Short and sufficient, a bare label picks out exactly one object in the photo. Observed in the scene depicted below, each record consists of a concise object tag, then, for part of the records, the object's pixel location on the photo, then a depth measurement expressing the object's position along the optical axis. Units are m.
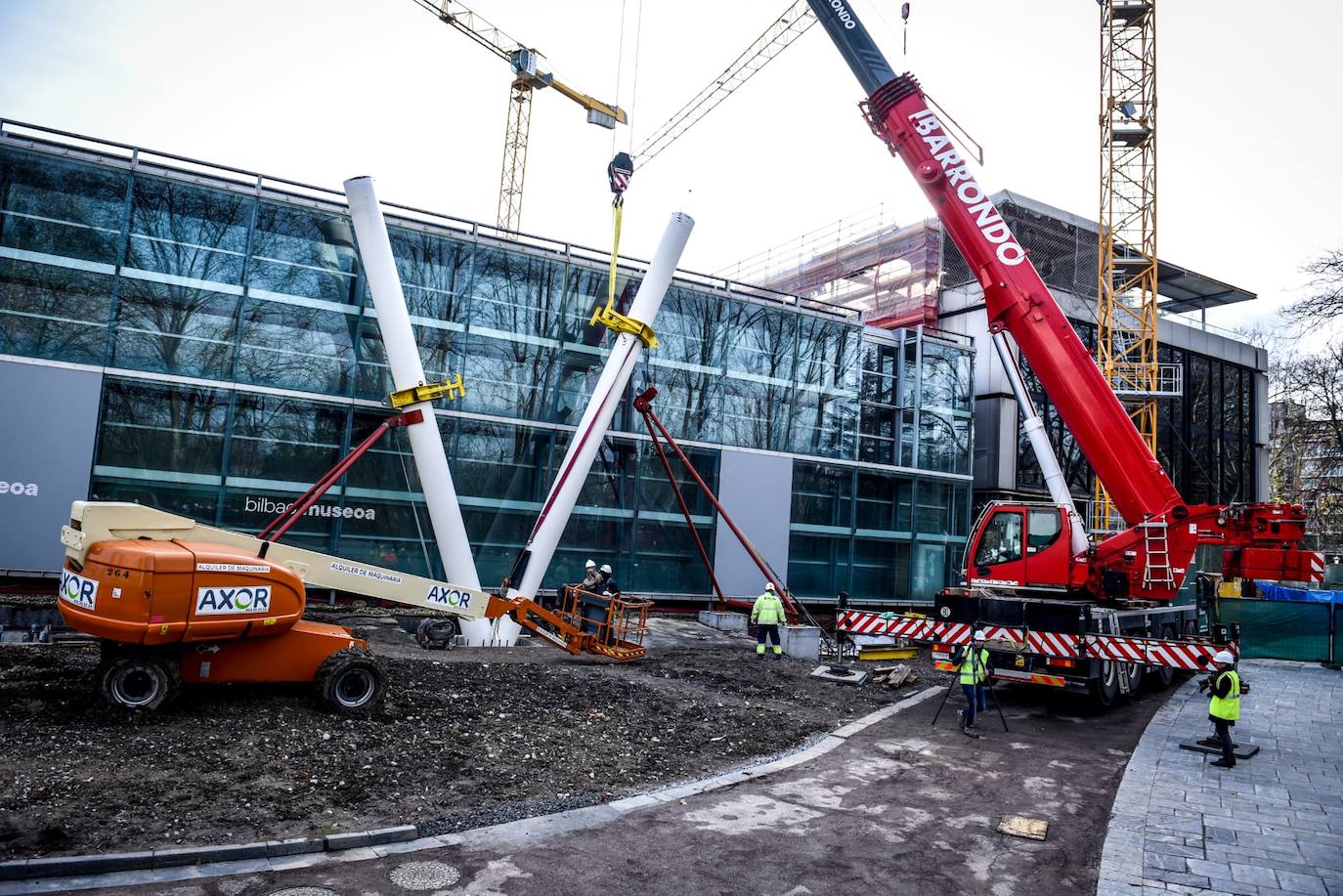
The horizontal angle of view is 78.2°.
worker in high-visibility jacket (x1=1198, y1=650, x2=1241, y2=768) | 9.51
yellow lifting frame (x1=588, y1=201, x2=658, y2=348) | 16.45
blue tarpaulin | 24.25
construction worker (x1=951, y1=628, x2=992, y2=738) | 11.18
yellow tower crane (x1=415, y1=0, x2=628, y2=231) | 50.56
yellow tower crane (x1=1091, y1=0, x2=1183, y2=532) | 35.59
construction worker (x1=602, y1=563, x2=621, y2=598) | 16.03
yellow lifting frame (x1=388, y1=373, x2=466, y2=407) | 14.98
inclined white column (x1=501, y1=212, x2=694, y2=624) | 15.80
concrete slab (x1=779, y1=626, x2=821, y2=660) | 17.14
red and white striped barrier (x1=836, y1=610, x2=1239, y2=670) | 11.05
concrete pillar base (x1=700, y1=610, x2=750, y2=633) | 20.55
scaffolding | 34.56
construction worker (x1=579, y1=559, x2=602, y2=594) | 15.79
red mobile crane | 12.12
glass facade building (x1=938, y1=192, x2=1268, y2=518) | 31.69
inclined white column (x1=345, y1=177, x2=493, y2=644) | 15.16
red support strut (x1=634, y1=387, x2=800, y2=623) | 19.19
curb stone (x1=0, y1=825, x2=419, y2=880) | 5.46
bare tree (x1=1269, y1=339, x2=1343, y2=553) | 24.82
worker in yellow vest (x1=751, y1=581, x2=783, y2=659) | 16.58
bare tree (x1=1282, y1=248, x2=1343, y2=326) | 14.81
